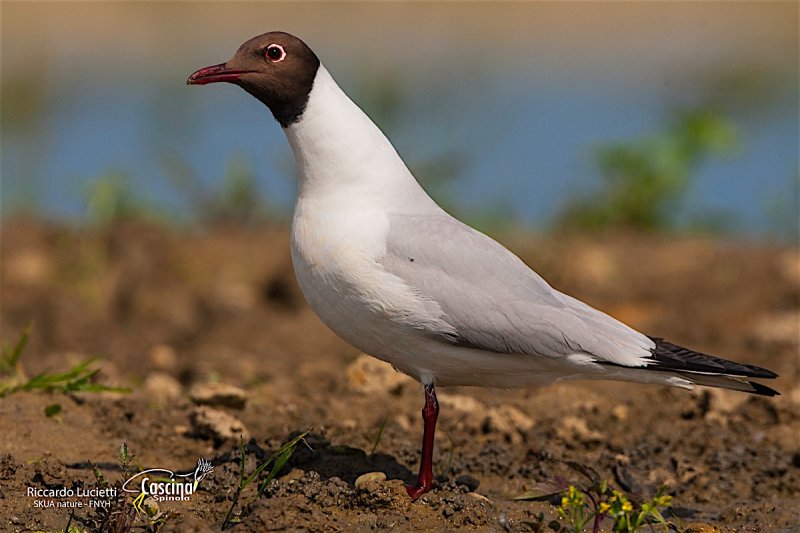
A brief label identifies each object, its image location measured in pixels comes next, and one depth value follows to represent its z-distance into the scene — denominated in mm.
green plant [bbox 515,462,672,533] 7988
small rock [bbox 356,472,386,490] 8977
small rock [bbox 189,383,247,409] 11164
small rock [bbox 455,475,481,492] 9845
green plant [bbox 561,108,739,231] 19422
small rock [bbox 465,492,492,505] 9094
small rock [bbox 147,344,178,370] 14341
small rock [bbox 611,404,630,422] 11953
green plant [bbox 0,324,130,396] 10680
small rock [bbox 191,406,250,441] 10437
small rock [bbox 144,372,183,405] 12094
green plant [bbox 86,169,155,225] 17062
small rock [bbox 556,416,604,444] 11164
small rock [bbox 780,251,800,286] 16558
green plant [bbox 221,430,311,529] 8437
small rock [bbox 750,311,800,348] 14516
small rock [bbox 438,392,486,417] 11609
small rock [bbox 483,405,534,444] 11180
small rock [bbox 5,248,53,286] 17687
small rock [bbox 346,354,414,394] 12266
